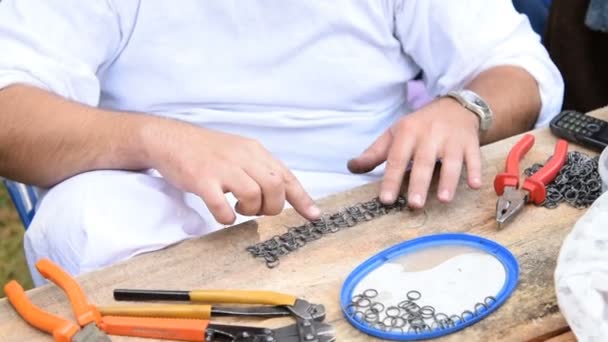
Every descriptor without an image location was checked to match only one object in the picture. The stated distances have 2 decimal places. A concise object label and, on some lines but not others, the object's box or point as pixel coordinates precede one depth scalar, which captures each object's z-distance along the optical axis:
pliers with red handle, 1.59
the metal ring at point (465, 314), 1.46
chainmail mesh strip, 1.57
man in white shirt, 1.62
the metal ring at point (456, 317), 1.45
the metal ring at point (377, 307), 1.48
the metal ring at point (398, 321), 1.46
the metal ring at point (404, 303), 1.48
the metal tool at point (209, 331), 1.45
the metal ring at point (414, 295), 1.49
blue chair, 1.96
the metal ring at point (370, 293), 1.50
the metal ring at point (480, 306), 1.46
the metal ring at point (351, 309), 1.48
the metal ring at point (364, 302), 1.49
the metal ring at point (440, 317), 1.46
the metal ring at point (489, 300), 1.47
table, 1.47
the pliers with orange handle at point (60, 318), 1.46
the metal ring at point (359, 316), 1.47
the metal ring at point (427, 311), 1.47
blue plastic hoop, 1.45
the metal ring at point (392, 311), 1.47
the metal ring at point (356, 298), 1.49
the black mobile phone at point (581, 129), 1.71
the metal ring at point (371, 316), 1.47
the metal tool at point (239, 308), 1.48
